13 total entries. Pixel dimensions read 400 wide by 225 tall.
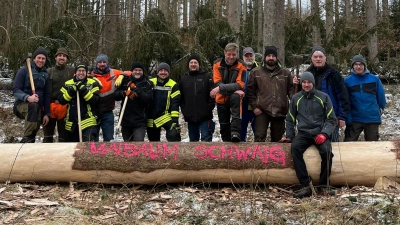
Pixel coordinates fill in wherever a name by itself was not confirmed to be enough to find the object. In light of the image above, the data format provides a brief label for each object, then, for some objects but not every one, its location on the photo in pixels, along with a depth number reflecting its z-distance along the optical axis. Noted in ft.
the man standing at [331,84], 18.66
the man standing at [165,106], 20.61
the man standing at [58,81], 21.31
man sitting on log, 16.19
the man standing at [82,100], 19.92
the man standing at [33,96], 19.95
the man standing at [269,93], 19.03
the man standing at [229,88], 18.76
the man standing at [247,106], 20.48
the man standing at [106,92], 20.71
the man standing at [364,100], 19.86
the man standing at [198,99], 20.51
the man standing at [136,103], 20.25
